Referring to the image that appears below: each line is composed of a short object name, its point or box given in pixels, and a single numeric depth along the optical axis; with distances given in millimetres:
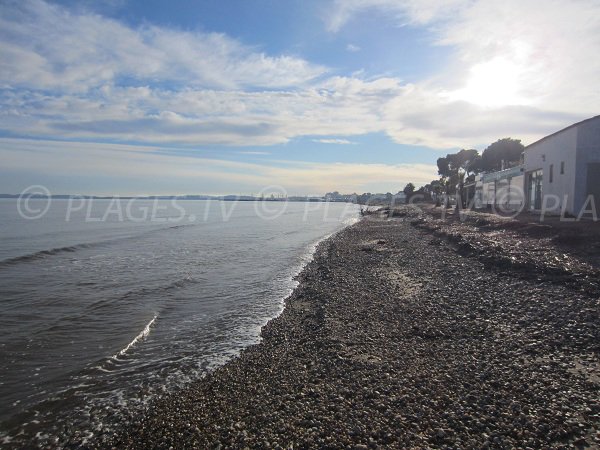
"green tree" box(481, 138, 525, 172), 82500
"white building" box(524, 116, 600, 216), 27438
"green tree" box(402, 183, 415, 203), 141000
